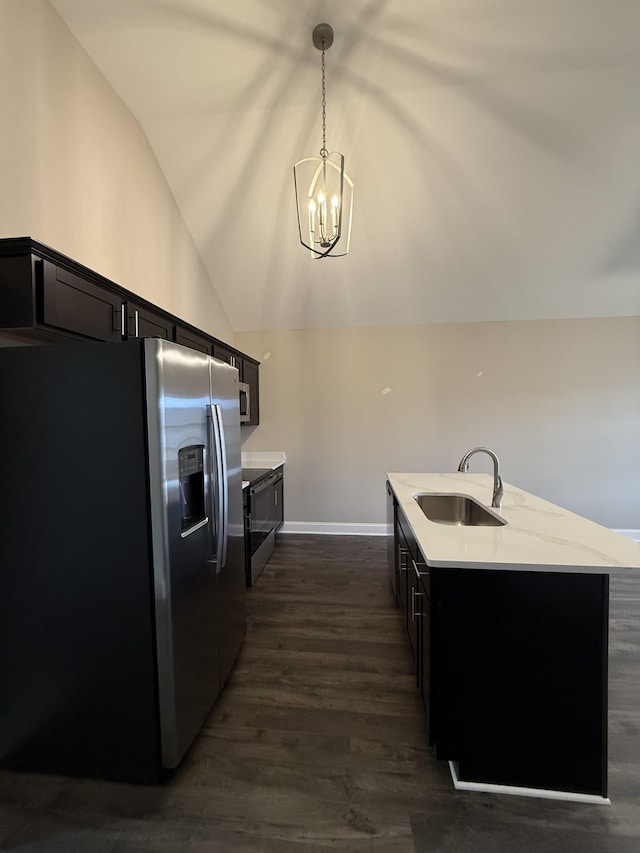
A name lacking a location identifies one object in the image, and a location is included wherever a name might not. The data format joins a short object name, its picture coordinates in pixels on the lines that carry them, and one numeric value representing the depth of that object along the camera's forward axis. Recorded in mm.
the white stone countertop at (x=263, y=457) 4703
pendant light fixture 2016
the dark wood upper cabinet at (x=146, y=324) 2180
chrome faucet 2066
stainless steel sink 2457
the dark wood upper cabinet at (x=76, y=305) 1581
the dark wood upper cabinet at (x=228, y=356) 3387
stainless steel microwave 3927
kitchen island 1334
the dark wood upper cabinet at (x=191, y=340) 2737
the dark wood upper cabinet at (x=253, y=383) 4227
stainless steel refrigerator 1404
